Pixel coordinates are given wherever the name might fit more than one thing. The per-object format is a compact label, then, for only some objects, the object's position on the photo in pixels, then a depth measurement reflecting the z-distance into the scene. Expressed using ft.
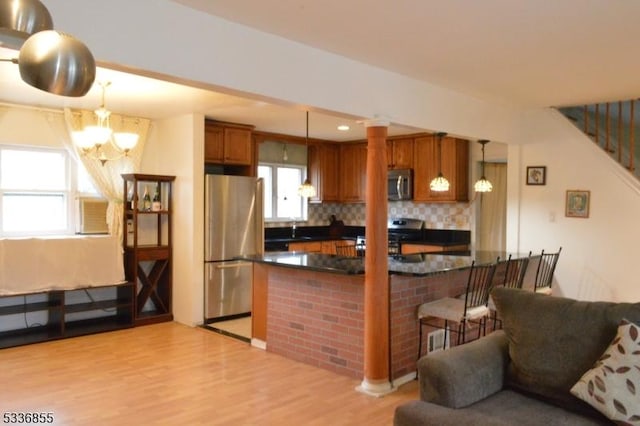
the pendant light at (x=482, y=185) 17.54
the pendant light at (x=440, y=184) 16.80
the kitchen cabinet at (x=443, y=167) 21.18
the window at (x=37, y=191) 16.90
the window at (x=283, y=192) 24.07
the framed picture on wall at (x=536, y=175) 17.26
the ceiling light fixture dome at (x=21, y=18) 3.56
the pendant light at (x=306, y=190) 17.81
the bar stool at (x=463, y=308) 12.07
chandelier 12.88
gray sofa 7.03
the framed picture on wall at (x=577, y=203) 16.34
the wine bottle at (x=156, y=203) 18.67
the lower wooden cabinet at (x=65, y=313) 16.25
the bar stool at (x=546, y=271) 16.38
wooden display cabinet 18.21
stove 23.22
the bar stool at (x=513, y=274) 14.21
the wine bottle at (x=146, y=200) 18.57
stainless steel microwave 22.56
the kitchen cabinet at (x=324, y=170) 25.20
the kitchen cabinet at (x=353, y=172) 24.81
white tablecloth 15.61
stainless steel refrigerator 18.48
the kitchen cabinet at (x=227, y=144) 19.08
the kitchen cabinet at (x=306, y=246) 22.54
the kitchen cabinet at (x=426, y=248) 21.09
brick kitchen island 12.61
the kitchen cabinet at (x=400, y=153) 22.67
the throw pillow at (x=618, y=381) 6.42
